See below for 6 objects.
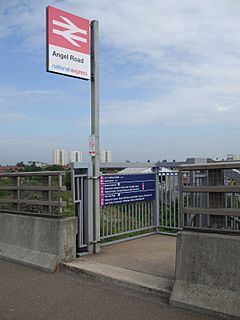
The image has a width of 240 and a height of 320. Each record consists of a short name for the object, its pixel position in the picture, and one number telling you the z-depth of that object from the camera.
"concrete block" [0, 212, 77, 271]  5.19
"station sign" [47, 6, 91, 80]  5.47
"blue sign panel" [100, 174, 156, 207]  5.97
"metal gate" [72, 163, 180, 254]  5.63
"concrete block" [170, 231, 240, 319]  3.44
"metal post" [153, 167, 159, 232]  6.95
